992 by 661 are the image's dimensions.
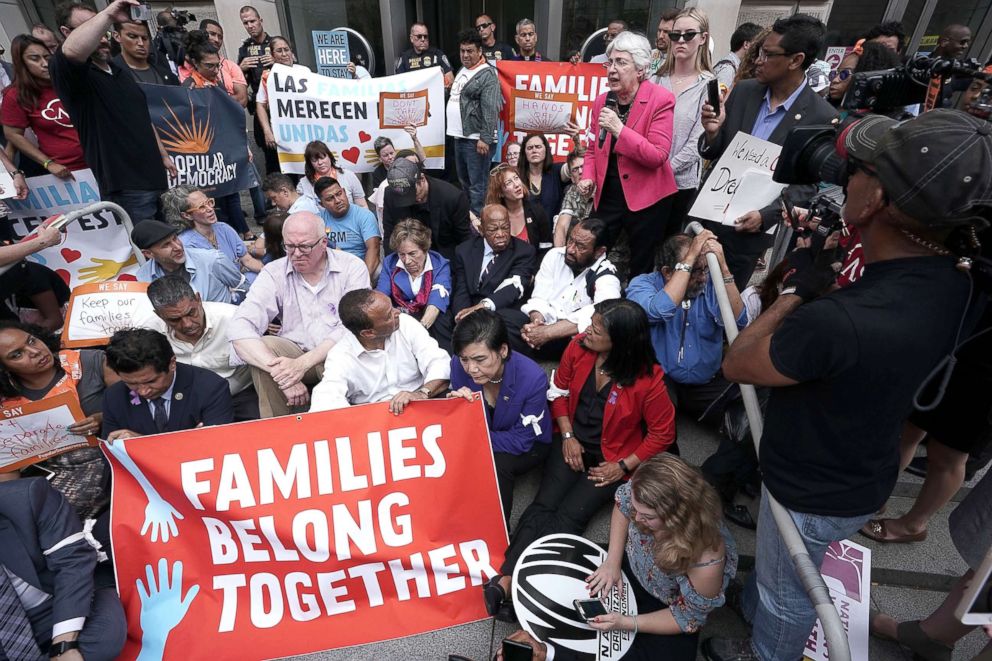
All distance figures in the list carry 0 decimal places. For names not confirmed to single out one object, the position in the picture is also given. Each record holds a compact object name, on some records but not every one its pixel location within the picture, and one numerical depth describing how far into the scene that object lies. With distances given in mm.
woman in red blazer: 2711
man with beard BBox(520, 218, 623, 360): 3830
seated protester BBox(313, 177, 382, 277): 4770
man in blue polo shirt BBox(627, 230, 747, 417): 3086
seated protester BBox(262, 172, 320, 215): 4871
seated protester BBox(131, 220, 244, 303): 3783
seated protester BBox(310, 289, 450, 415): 2932
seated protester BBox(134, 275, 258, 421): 2982
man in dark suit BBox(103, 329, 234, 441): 2551
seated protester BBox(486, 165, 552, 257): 4473
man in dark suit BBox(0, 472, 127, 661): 2020
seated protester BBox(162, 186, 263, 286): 4211
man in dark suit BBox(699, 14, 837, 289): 2809
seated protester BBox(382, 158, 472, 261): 4637
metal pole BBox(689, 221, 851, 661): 1311
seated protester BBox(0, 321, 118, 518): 2680
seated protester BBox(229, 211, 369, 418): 3137
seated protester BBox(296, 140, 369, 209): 5277
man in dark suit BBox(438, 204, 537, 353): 4188
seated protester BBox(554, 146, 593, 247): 4547
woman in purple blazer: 2809
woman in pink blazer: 3396
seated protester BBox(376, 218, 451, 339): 4137
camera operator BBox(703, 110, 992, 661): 1212
